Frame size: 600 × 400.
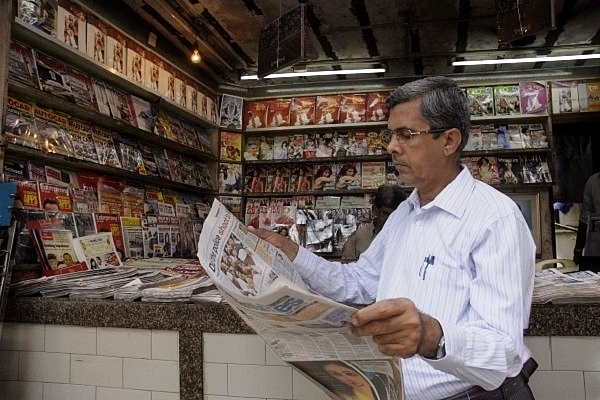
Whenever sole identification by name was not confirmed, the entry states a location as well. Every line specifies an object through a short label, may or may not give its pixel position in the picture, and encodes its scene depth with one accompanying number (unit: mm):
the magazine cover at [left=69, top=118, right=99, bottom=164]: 3096
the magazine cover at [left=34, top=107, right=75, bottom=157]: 2791
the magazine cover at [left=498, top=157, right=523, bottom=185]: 4871
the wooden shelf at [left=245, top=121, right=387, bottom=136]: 5025
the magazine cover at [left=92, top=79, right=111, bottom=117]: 3262
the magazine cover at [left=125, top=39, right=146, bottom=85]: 3637
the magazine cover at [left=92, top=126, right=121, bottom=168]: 3322
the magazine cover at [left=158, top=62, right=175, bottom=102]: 4070
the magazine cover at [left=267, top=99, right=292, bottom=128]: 5246
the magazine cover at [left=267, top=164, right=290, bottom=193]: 5262
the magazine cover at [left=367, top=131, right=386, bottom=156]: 5035
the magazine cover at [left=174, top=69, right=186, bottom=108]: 4320
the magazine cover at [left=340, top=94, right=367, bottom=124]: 5086
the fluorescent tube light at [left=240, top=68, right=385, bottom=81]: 5004
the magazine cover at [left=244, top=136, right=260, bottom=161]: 5289
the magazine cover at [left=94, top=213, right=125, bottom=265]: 3092
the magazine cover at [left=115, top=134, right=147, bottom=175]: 3582
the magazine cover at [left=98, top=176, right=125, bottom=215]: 3402
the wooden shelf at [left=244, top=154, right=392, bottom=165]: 5051
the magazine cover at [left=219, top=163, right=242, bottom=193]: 5168
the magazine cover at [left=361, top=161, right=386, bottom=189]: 5047
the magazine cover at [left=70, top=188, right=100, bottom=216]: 3086
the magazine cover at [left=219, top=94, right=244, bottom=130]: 5180
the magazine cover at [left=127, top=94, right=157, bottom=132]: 3666
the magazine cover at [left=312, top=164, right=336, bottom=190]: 5152
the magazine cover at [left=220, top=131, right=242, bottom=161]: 5152
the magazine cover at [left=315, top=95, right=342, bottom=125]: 5123
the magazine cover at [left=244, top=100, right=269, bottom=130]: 5293
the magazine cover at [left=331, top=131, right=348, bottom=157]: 5109
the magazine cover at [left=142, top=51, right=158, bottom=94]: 3850
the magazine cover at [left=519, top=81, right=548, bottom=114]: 4879
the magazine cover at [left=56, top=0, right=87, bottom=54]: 2898
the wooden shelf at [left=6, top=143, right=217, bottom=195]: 2627
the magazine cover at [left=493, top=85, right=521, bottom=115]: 4906
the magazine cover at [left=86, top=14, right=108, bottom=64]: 3184
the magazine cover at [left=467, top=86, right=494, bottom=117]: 4931
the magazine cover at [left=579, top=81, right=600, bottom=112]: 4781
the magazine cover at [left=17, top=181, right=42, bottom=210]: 2578
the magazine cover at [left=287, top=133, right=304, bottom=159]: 5203
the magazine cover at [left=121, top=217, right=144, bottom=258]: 3342
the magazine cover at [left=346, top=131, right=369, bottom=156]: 5086
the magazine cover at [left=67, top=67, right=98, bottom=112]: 3035
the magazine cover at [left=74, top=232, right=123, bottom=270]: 2418
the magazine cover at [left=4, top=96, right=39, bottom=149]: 2531
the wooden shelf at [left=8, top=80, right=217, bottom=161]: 2627
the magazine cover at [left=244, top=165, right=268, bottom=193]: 5309
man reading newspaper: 797
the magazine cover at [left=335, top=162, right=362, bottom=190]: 5098
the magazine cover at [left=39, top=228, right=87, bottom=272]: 2275
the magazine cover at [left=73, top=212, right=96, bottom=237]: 2863
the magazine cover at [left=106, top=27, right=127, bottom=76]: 3393
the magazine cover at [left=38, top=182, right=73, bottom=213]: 2744
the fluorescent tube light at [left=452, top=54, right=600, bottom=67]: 4688
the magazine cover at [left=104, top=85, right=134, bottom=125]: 3416
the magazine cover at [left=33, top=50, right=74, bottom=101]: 2760
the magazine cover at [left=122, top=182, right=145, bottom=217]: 3671
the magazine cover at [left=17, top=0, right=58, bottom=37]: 2584
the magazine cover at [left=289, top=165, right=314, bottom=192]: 5211
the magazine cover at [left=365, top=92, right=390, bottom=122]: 5047
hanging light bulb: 4191
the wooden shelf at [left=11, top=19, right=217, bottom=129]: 2641
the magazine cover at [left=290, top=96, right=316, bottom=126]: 5172
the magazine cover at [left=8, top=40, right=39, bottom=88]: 2534
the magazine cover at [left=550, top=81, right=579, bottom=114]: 4848
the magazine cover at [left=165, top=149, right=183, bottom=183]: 4248
